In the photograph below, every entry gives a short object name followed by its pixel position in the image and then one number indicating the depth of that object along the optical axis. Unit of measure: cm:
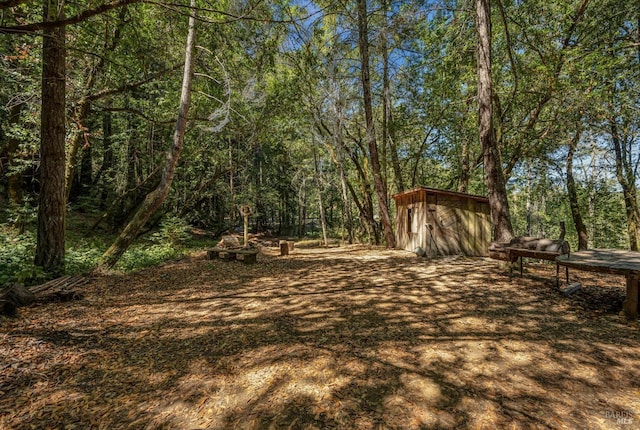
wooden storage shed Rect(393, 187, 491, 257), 1098
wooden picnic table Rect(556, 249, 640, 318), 381
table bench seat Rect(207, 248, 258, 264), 898
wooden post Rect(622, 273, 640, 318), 394
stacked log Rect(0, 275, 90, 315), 372
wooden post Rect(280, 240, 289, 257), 1111
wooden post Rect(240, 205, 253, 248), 1134
